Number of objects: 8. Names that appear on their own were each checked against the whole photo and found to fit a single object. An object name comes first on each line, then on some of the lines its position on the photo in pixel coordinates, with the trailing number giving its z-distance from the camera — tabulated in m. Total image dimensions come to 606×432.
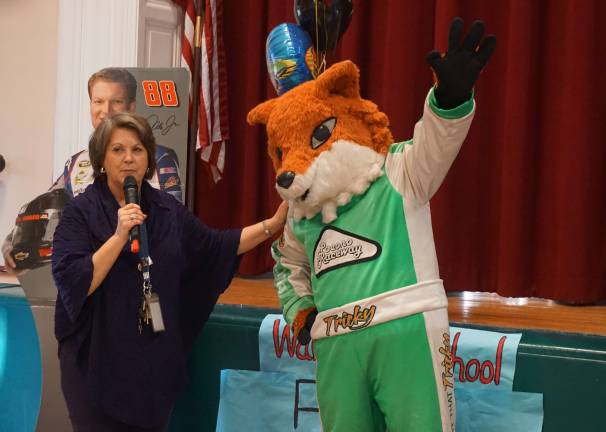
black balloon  5.21
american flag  8.21
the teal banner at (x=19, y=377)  6.35
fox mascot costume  4.76
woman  5.35
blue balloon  5.12
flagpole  8.39
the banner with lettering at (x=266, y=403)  5.87
